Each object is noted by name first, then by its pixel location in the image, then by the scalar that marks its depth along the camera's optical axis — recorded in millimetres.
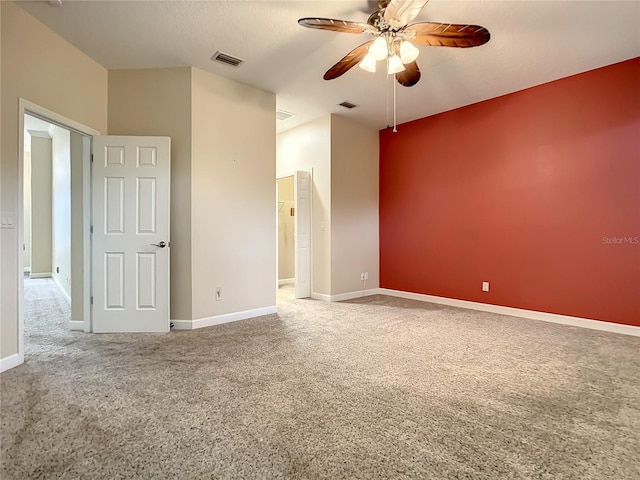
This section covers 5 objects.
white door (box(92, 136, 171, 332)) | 3395
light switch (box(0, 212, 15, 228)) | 2457
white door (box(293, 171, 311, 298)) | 5359
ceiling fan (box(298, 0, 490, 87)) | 2189
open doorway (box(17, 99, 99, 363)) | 2992
